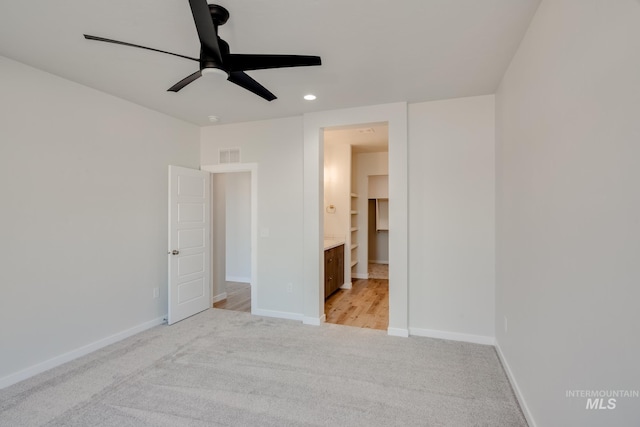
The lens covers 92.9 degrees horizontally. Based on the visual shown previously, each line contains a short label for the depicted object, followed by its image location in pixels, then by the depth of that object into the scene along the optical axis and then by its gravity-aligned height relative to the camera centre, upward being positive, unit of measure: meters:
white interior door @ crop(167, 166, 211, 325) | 3.90 -0.41
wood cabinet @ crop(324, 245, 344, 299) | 4.88 -0.98
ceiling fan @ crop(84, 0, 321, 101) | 1.72 +0.93
